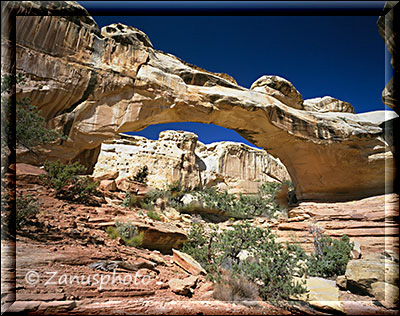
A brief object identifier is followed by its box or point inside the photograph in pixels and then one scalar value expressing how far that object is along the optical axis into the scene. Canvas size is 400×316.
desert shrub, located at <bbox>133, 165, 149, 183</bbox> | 15.52
